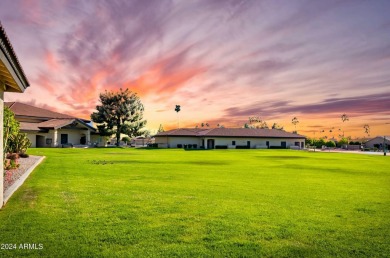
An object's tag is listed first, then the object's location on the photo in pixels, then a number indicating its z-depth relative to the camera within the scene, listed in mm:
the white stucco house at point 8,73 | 5632
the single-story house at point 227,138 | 73688
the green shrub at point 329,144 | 94200
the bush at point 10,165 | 16112
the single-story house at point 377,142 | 99656
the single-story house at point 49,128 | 56094
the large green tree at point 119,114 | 69188
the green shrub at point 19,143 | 24047
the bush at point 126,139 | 92825
